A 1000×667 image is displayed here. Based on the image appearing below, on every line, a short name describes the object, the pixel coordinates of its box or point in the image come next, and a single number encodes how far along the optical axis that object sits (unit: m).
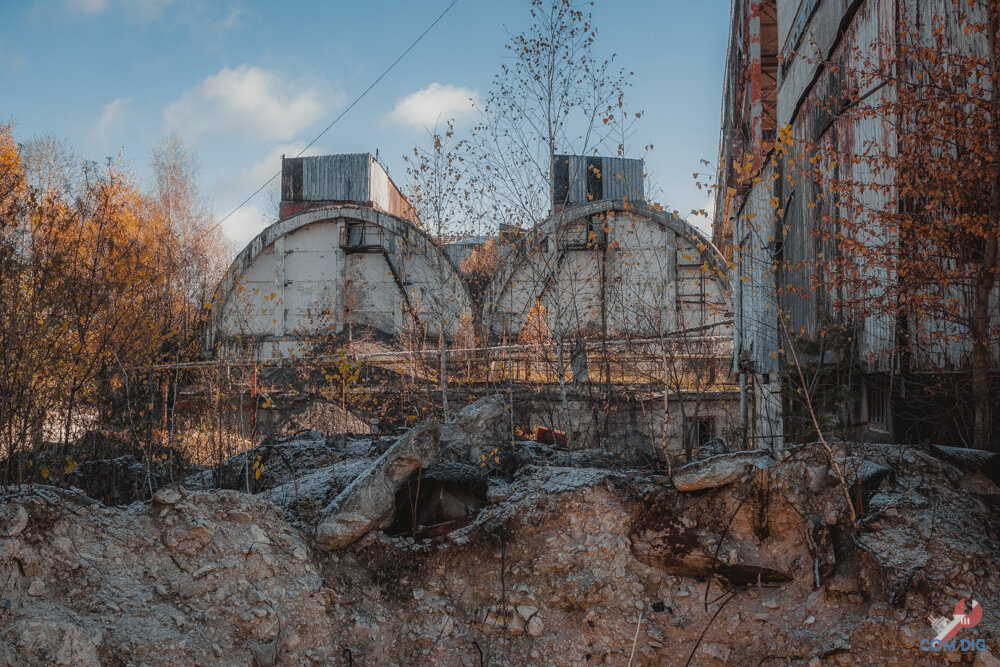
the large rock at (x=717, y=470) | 5.11
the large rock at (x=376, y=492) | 5.17
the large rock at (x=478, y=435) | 6.55
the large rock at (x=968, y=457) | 4.96
